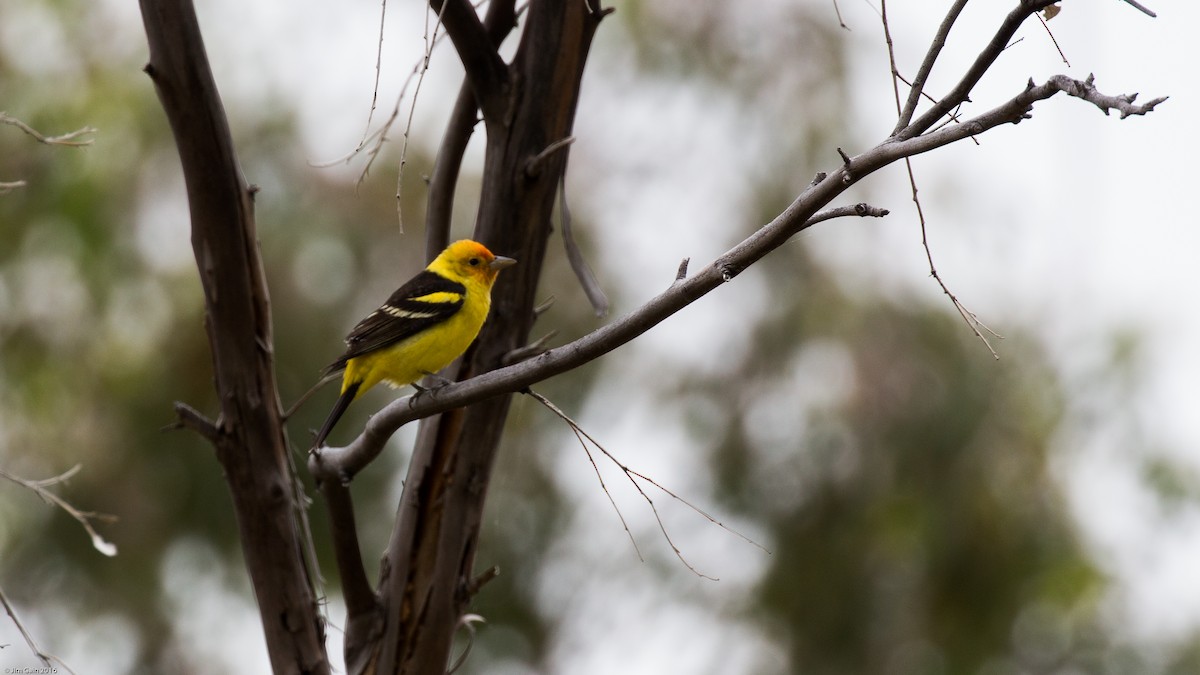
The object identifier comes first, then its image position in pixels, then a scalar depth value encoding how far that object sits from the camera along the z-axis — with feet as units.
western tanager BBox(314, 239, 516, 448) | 33.35
